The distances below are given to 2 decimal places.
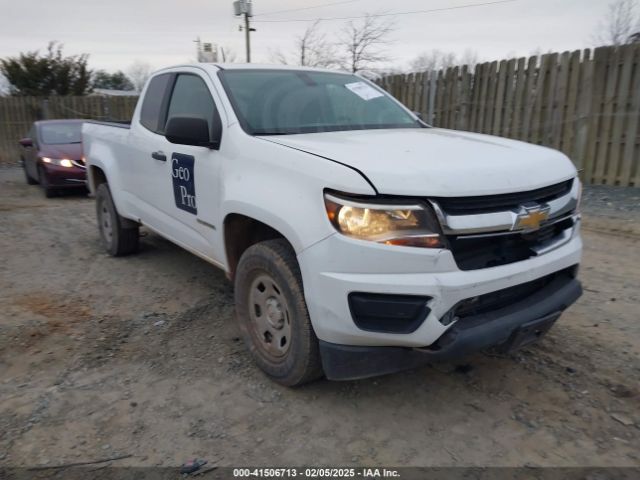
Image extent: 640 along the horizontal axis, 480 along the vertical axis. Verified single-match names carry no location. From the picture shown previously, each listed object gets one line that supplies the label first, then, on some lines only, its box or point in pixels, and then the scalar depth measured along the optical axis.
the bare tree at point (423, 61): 33.14
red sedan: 9.83
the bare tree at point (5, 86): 22.59
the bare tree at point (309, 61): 24.15
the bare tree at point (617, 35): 26.75
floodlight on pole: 25.44
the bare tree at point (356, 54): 22.59
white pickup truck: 2.38
